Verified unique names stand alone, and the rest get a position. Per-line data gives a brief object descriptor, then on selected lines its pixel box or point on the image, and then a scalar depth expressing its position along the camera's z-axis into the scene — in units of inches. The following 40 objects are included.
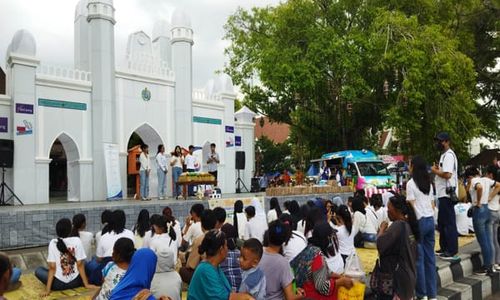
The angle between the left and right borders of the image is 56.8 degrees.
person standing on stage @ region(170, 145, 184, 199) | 534.0
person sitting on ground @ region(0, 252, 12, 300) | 96.3
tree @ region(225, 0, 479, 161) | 734.5
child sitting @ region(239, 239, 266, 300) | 134.8
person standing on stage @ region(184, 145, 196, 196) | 550.0
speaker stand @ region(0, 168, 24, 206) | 476.9
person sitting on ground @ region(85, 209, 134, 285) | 220.5
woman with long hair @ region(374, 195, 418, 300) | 158.2
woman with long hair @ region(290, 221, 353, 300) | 156.9
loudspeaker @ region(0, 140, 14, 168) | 470.9
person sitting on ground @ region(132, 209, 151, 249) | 245.1
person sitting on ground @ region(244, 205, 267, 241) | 280.2
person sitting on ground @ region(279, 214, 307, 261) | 188.5
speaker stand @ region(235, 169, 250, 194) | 747.4
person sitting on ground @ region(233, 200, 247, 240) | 349.7
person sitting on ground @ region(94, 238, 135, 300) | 139.6
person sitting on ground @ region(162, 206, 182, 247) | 273.3
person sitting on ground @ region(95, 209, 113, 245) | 222.7
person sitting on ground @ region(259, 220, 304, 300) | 140.4
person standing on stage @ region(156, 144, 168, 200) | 524.4
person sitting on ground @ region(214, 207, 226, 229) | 219.0
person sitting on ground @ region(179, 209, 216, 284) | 187.0
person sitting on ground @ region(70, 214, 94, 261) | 235.9
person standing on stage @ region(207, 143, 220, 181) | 594.2
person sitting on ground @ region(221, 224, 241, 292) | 154.0
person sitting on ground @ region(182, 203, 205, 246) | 243.9
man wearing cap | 237.6
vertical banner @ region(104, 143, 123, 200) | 552.1
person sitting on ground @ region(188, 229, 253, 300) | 126.9
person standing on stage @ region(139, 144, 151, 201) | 521.0
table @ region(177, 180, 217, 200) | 510.9
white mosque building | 502.3
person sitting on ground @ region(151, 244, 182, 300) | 163.9
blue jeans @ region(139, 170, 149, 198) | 523.8
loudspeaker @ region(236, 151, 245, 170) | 735.1
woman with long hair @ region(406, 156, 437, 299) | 196.5
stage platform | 353.1
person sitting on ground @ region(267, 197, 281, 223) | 331.8
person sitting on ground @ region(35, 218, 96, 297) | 219.9
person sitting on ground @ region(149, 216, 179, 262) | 189.0
